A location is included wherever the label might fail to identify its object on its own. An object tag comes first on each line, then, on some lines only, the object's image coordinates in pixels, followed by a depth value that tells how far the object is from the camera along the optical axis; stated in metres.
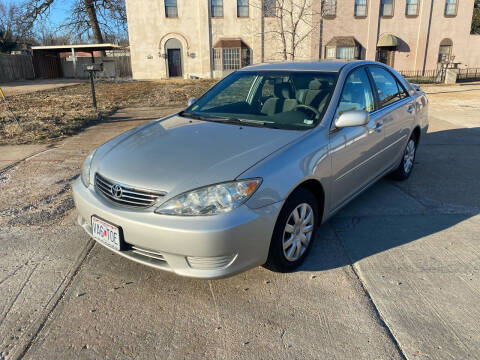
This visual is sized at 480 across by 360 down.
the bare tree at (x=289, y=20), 24.34
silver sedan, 2.49
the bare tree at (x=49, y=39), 62.76
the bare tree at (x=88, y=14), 35.62
